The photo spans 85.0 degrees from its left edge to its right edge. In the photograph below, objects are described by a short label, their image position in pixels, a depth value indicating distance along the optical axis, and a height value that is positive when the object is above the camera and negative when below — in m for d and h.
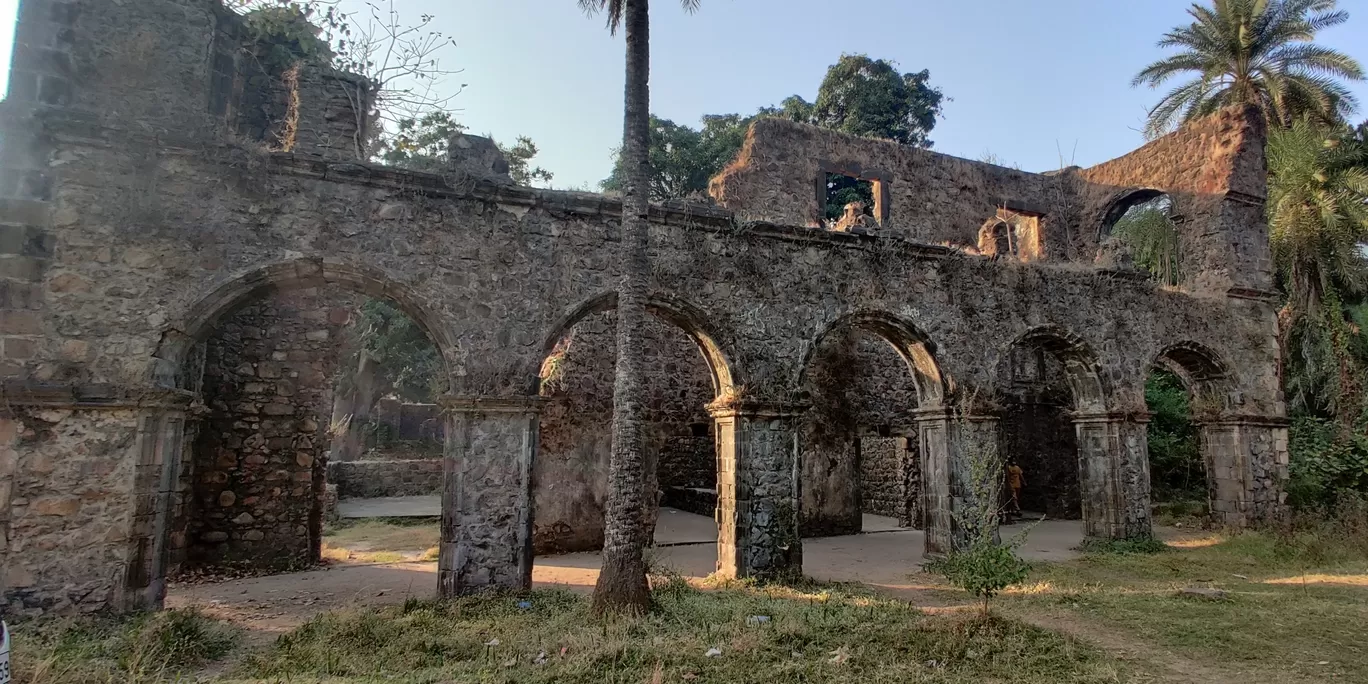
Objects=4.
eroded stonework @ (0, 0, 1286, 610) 7.44 +1.62
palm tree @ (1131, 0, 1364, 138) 20.20 +10.33
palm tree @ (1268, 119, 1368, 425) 16.75 +4.27
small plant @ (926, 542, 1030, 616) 7.01 -1.32
